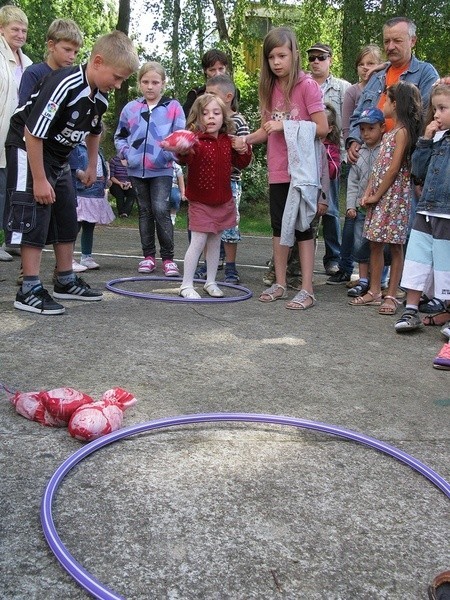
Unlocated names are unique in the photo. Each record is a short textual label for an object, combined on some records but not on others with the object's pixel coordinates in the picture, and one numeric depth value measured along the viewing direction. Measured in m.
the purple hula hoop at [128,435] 1.89
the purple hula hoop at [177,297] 5.49
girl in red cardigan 5.73
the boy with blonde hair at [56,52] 5.46
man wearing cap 7.09
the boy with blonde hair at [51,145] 4.66
